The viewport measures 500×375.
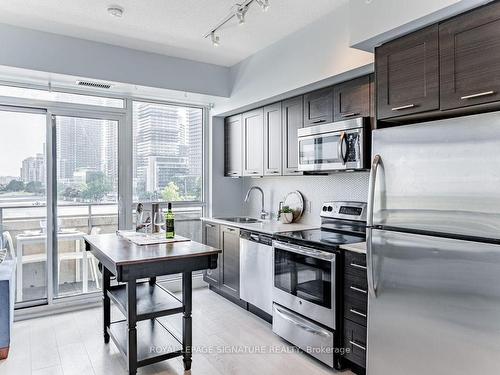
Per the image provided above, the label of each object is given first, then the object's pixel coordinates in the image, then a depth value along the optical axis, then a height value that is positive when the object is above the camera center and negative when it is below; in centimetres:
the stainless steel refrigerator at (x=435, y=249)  174 -34
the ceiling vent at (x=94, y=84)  372 +108
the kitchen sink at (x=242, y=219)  443 -42
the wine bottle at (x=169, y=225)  305 -33
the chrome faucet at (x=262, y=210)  460 -31
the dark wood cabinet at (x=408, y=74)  206 +68
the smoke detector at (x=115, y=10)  292 +145
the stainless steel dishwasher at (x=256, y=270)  346 -84
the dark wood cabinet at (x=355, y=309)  249 -87
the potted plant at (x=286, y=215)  403 -32
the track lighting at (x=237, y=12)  243 +132
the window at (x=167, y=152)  453 +45
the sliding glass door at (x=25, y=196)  377 -10
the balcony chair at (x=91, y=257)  412 -81
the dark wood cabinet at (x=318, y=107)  324 +74
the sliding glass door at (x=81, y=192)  405 -6
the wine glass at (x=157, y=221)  334 -32
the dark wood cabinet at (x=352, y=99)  288 +73
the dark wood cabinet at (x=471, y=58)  177 +67
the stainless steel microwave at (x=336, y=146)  288 +35
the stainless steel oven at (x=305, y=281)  272 -78
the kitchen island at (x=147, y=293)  239 -87
